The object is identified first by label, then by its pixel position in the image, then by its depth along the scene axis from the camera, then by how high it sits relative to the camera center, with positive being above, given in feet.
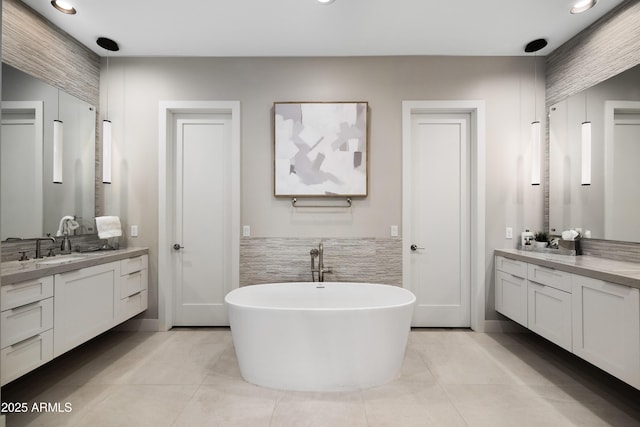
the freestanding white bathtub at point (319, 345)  6.73 -2.89
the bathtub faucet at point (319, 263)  9.68 -1.54
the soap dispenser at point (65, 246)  8.46 -0.89
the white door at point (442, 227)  10.65 -0.46
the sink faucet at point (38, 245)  7.59 -0.78
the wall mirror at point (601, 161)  7.38 +1.39
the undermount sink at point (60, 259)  6.88 -1.11
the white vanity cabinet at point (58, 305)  5.66 -2.05
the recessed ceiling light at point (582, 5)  7.67 +5.23
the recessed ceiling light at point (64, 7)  7.76 +5.28
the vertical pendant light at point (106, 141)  9.57 +2.24
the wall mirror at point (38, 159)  7.26 +1.41
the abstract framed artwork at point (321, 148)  10.14 +2.14
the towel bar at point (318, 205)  10.27 +0.28
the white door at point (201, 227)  10.75 -0.47
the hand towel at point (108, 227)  9.22 -0.41
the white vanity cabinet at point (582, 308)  5.62 -2.09
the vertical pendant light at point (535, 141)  9.53 +2.24
